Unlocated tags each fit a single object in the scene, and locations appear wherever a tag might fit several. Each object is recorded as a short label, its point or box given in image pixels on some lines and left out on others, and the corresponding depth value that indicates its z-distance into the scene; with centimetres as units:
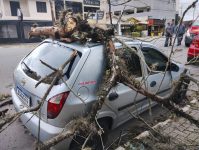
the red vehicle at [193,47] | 898
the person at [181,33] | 1539
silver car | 308
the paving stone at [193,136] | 389
